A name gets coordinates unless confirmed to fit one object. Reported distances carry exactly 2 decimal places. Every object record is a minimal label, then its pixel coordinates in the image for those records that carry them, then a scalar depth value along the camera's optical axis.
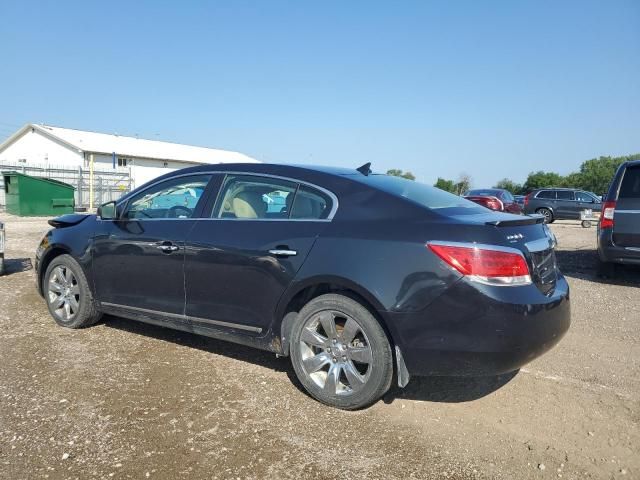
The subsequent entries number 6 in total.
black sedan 2.85
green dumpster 18.86
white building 38.75
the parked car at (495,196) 20.11
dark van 6.82
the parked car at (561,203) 23.62
